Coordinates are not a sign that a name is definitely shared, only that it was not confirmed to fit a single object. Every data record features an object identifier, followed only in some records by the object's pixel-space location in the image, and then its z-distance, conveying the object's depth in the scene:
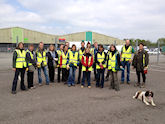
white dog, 4.32
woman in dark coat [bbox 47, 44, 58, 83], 6.79
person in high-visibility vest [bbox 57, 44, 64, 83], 7.00
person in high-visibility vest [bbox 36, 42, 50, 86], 6.23
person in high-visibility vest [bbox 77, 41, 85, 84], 6.70
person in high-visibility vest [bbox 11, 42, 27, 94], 5.25
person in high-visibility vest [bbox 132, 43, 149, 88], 6.15
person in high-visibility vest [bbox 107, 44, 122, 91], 5.77
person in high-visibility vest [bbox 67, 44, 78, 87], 6.31
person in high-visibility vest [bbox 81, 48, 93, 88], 6.09
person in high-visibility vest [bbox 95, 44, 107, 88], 6.01
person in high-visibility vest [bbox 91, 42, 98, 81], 7.09
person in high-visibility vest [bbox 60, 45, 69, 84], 6.69
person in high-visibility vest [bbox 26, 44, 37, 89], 5.68
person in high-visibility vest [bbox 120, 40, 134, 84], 6.84
